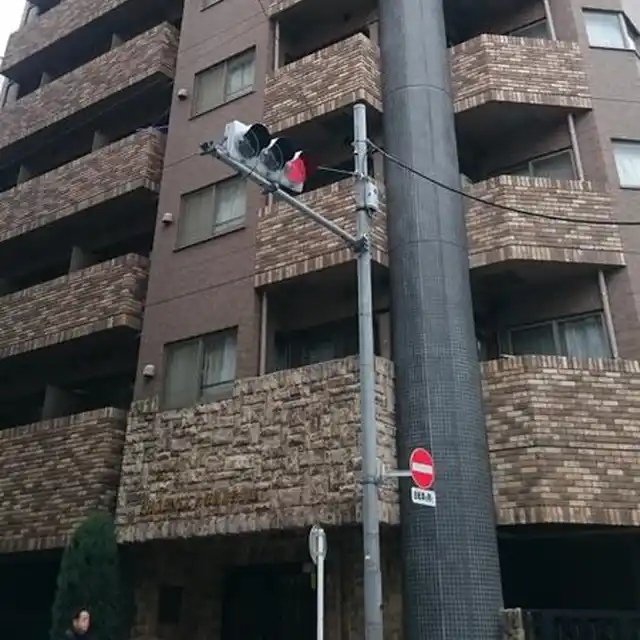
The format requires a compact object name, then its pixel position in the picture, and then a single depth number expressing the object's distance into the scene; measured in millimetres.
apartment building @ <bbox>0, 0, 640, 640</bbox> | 11102
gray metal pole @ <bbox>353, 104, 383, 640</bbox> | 7852
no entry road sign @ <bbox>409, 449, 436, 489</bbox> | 8195
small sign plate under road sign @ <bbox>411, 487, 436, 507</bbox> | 8109
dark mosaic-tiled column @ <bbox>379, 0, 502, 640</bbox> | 10133
